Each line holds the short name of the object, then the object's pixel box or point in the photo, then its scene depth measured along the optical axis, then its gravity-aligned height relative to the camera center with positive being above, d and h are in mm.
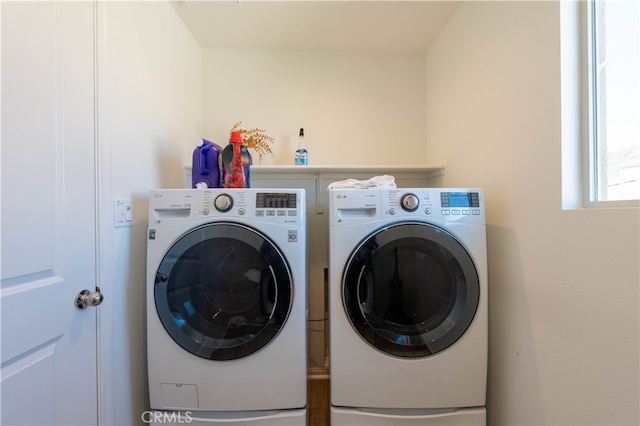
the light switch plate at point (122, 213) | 947 +3
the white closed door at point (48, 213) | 633 +3
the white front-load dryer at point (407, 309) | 952 -397
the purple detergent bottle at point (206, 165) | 1185 +242
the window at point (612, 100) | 689 +346
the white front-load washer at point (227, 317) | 953 -424
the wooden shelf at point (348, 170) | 1454 +276
